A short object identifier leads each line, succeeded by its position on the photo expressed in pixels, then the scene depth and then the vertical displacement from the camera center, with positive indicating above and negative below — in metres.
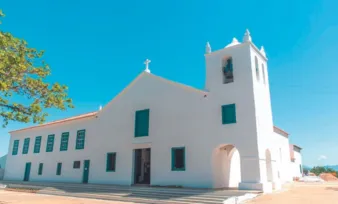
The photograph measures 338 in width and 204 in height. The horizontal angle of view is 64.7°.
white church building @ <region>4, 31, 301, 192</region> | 14.34 +2.22
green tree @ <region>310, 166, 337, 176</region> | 46.33 +0.22
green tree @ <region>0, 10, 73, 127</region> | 10.15 +3.49
